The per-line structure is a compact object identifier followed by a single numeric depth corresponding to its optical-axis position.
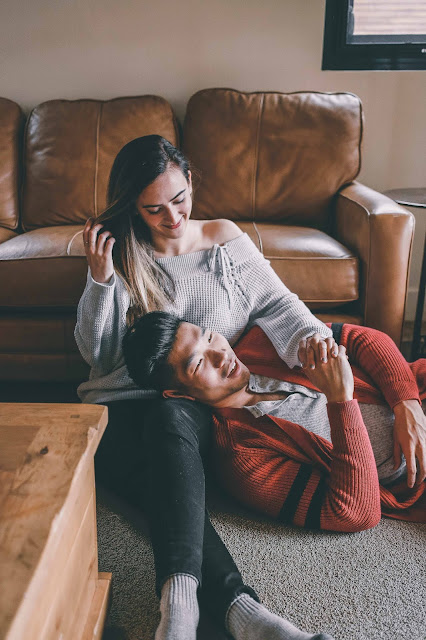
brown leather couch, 2.26
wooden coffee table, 0.65
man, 1.24
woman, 1.12
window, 2.49
